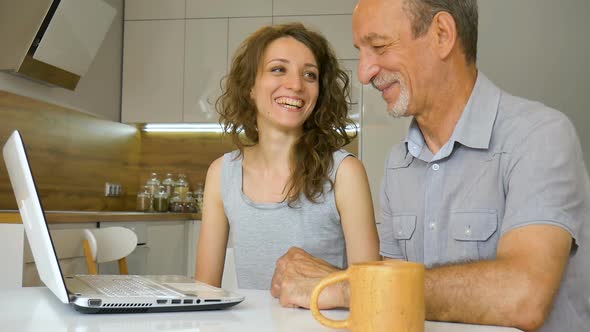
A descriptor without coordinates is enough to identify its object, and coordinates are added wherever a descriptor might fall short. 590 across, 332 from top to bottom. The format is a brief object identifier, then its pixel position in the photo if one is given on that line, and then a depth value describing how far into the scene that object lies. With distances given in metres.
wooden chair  2.03
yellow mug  0.58
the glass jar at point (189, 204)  4.01
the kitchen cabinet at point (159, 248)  3.09
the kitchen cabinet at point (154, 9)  4.02
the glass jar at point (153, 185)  4.07
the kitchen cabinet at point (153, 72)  3.98
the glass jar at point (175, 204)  4.00
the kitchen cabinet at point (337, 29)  3.79
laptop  0.73
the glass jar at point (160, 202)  4.01
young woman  1.50
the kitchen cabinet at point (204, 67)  3.95
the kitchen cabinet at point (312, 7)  3.83
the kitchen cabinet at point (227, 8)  3.94
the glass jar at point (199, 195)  4.00
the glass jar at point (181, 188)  4.04
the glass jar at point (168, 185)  4.10
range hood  2.82
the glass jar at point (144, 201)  4.02
